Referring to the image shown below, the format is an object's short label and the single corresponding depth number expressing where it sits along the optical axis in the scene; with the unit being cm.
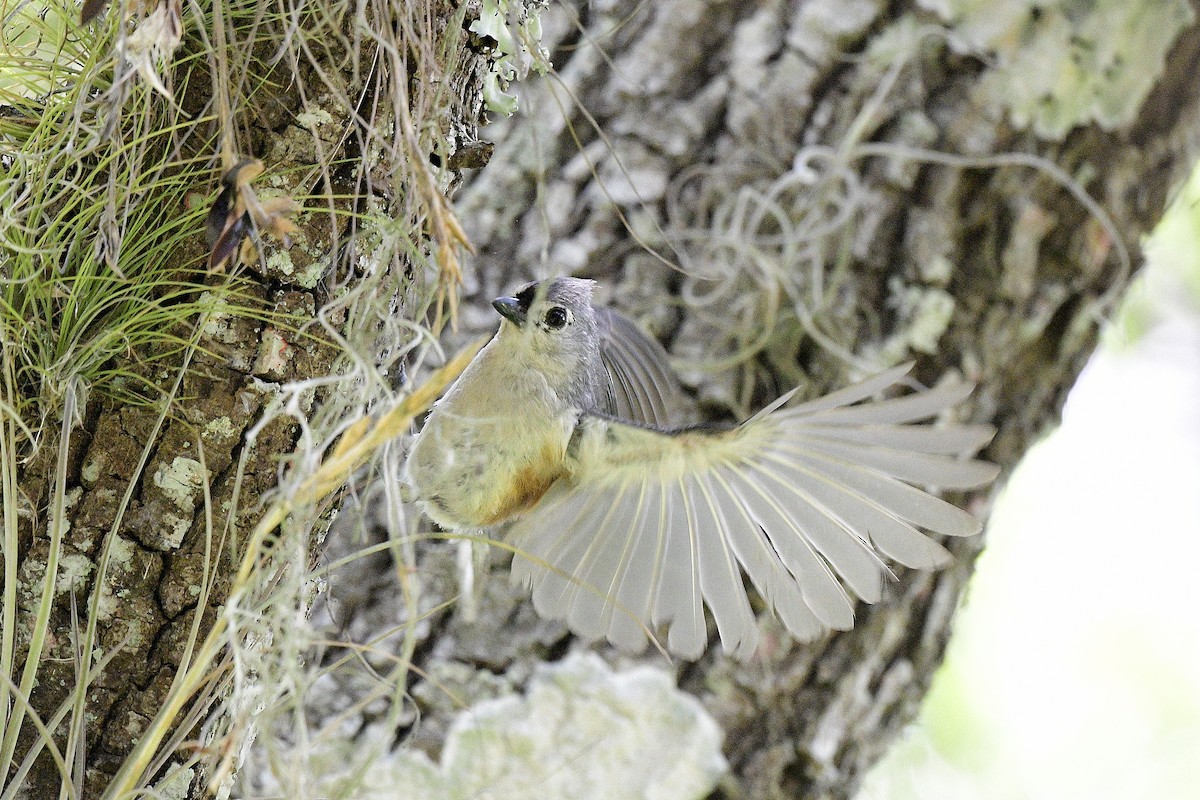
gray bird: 517
